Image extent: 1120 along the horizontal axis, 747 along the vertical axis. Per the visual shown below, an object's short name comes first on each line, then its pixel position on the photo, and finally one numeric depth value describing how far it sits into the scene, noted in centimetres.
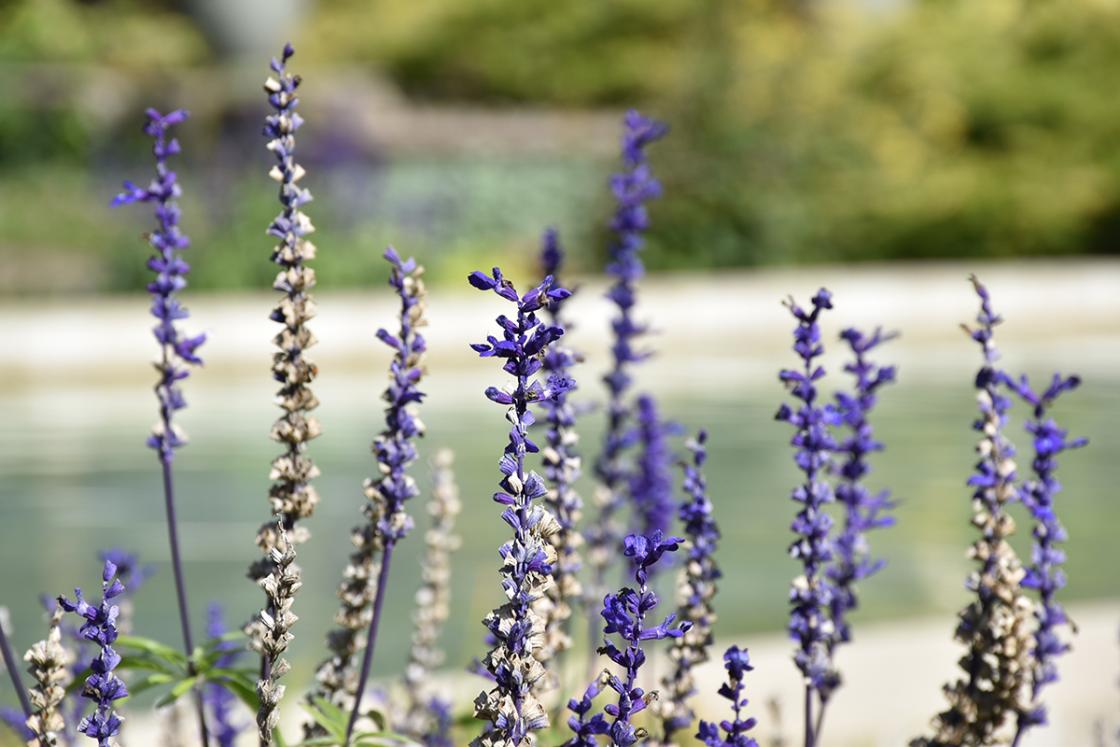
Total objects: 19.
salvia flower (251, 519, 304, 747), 332
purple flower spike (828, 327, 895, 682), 463
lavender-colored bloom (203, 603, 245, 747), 540
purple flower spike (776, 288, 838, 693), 414
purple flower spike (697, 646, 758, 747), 332
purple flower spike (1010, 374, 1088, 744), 429
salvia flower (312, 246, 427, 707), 403
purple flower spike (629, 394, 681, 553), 640
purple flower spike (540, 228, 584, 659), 430
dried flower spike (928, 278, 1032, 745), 419
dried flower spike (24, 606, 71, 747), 323
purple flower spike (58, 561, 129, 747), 309
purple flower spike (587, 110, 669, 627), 592
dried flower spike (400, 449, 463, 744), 591
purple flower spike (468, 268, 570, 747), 292
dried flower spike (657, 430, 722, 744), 421
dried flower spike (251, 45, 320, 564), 400
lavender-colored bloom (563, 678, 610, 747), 304
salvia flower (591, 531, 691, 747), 288
